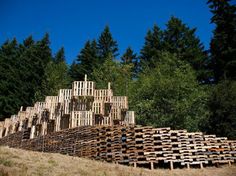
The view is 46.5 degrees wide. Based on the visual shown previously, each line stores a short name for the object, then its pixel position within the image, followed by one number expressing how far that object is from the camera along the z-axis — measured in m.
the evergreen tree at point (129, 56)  45.14
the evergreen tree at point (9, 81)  35.38
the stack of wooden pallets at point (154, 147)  14.28
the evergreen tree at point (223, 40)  29.28
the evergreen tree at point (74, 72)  41.75
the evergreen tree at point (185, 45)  33.66
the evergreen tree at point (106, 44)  45.52
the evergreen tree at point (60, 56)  51.81
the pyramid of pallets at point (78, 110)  19.71
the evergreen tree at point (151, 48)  36.78
